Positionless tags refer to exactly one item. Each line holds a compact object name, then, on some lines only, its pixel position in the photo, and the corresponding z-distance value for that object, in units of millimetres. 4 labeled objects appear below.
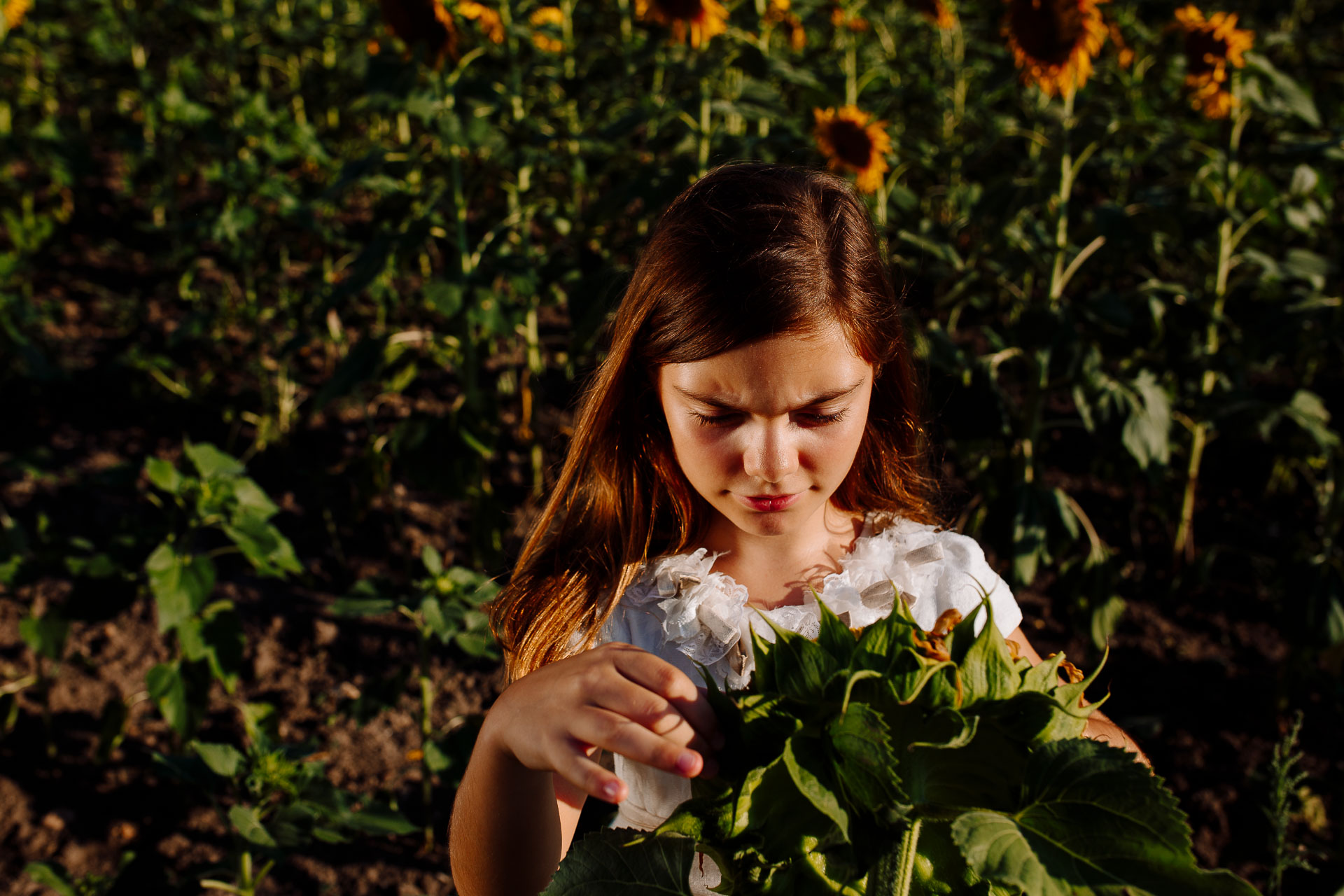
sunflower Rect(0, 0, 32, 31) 4324
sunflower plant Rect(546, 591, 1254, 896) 381
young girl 799
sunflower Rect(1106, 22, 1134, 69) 2650
